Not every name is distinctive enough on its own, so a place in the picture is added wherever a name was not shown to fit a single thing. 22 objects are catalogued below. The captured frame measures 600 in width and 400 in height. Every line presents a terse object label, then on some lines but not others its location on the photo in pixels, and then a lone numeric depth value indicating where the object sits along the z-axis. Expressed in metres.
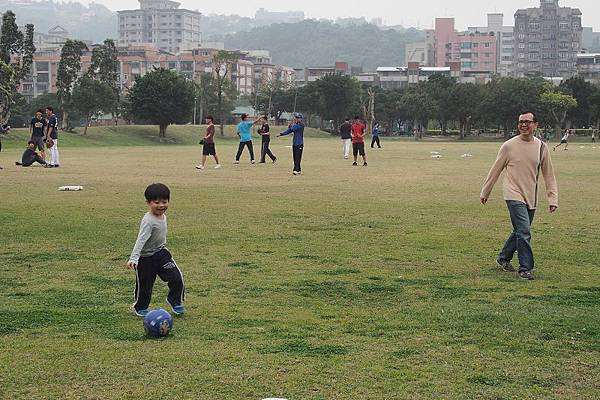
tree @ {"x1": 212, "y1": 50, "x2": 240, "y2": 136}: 103.38
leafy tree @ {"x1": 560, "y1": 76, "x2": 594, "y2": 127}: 111.50
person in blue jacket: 27.59
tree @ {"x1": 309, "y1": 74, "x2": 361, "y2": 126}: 118.31
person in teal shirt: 33.38
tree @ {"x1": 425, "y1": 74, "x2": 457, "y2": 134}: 113.25
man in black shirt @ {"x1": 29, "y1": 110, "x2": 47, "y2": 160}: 30.12
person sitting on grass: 30.83
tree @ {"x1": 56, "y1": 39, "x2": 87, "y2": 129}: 82.81
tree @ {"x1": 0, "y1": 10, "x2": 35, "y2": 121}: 72.00
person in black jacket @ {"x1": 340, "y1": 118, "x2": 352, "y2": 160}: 39.00
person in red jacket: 33.88
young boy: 8.10
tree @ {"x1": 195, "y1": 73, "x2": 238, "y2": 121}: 120.19
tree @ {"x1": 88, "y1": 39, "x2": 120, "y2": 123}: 91.62
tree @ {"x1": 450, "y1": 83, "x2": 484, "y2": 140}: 111.88
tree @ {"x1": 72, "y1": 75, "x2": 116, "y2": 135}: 82.81
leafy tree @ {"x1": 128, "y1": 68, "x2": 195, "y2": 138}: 86.06
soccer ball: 7.24
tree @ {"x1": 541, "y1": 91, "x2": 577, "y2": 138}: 100.44
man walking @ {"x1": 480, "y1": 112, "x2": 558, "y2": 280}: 10.77
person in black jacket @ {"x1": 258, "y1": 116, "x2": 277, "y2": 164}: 34.25
